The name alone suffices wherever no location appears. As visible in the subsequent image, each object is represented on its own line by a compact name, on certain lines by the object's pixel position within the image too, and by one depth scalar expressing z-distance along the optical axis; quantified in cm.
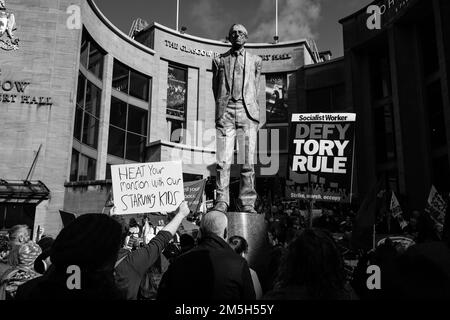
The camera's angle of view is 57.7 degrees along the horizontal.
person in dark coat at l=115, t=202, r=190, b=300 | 254
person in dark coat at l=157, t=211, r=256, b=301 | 268
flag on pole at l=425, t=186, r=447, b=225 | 871
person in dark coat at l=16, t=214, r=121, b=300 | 203
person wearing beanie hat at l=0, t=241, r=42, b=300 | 373
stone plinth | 627
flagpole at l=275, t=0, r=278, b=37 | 3681
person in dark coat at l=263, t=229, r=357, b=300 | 216
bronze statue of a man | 714
